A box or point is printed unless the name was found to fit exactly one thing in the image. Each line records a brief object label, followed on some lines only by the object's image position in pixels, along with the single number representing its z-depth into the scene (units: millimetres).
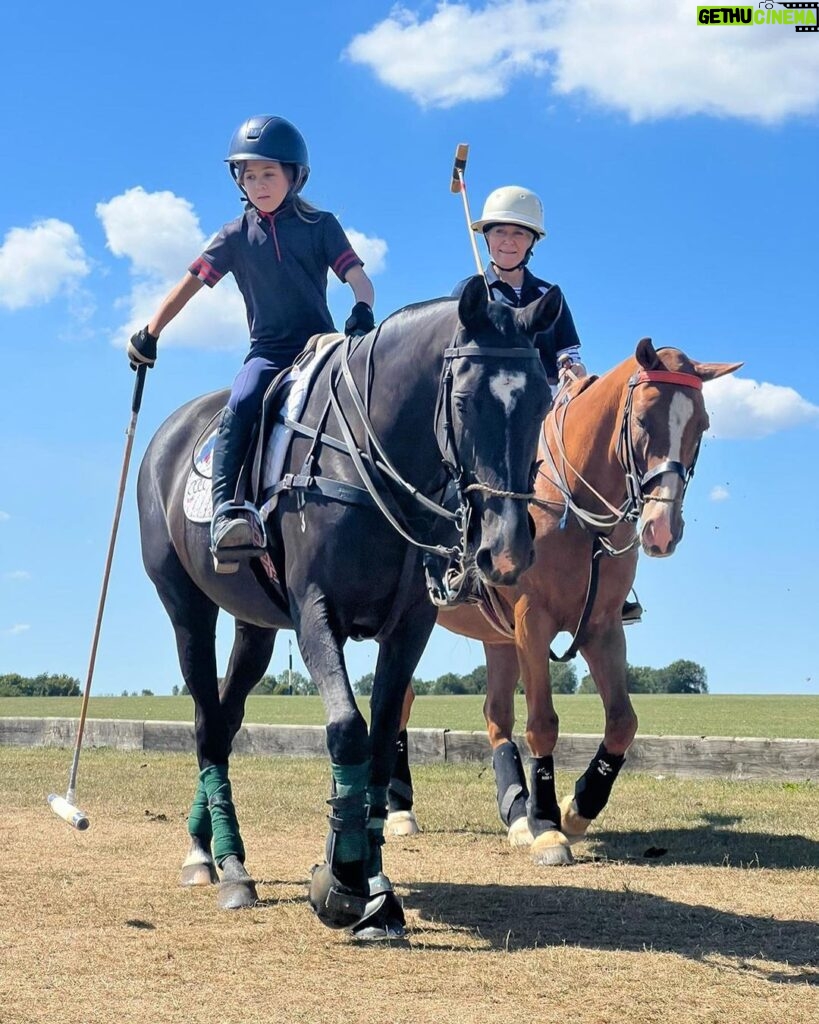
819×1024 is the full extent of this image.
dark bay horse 4898
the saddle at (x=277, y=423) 5848
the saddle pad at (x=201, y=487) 6453
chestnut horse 7324
